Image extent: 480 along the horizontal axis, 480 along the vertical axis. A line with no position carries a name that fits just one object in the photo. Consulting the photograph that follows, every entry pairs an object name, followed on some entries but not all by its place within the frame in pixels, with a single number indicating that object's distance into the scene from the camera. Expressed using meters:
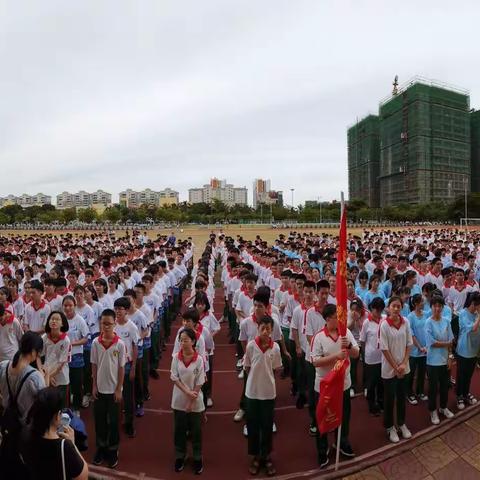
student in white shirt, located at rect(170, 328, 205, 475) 4.05
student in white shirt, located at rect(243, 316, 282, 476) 4.07
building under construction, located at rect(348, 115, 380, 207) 80.25
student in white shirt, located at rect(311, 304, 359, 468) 4.08
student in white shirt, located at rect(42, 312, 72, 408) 4.45
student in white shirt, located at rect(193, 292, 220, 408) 5.41
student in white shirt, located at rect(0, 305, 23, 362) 4.79
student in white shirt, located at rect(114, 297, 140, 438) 4.79
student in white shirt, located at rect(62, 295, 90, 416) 4.98
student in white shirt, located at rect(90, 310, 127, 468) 4.19
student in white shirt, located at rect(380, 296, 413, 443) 4.55
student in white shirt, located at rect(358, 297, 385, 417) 5.12
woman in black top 2.29
